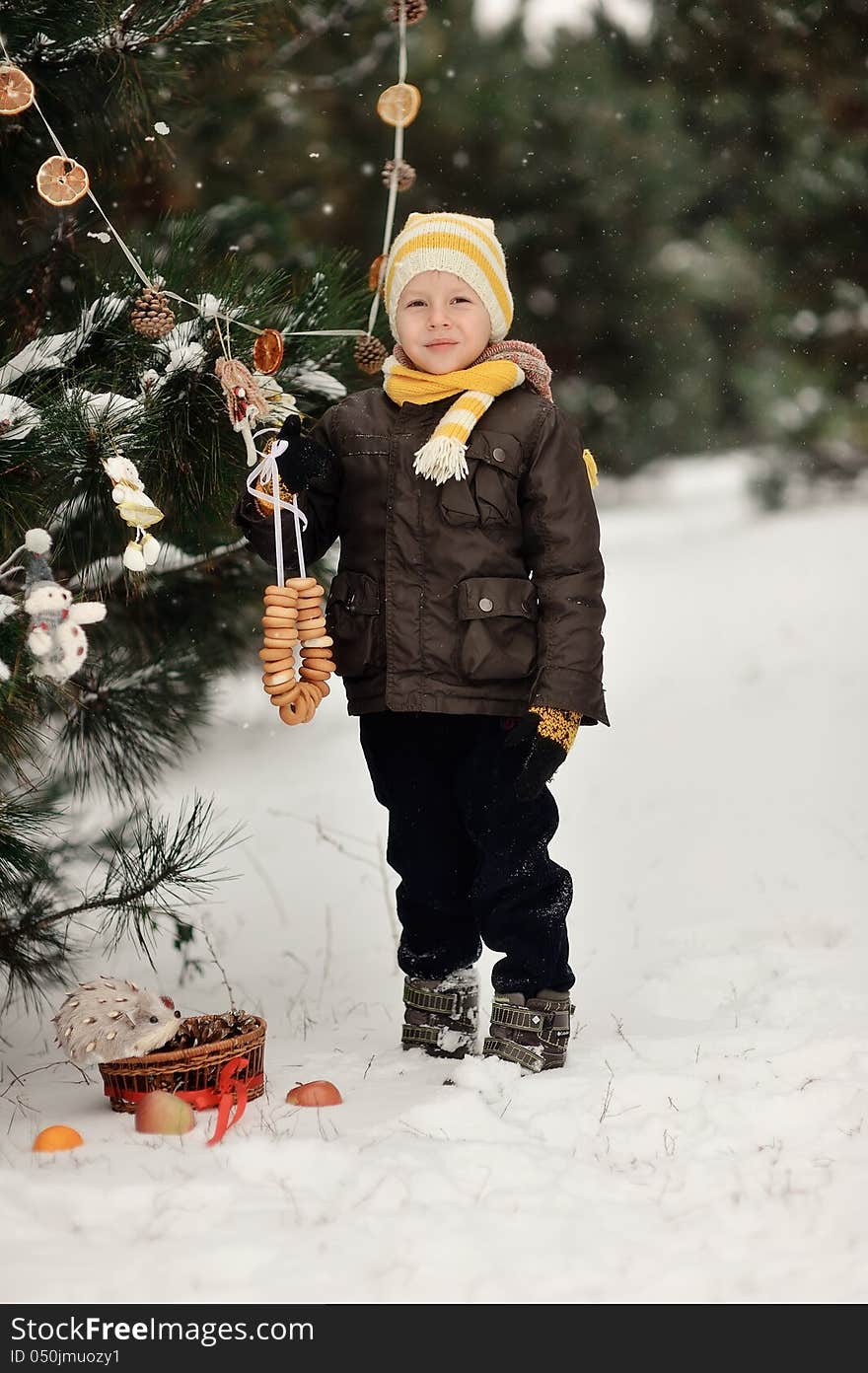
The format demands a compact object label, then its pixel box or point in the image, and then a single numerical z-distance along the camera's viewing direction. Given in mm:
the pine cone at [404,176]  3459
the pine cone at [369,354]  3225
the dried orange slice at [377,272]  3329
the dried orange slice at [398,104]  3336
